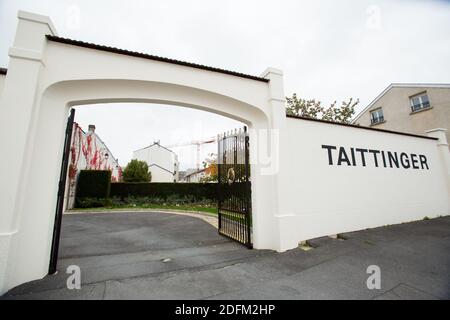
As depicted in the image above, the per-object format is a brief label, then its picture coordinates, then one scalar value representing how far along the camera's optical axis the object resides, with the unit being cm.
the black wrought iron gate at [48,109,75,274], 362
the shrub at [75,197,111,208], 1415
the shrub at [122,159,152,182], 2170
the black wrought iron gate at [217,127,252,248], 532
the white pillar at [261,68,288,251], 482
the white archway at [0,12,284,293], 317
